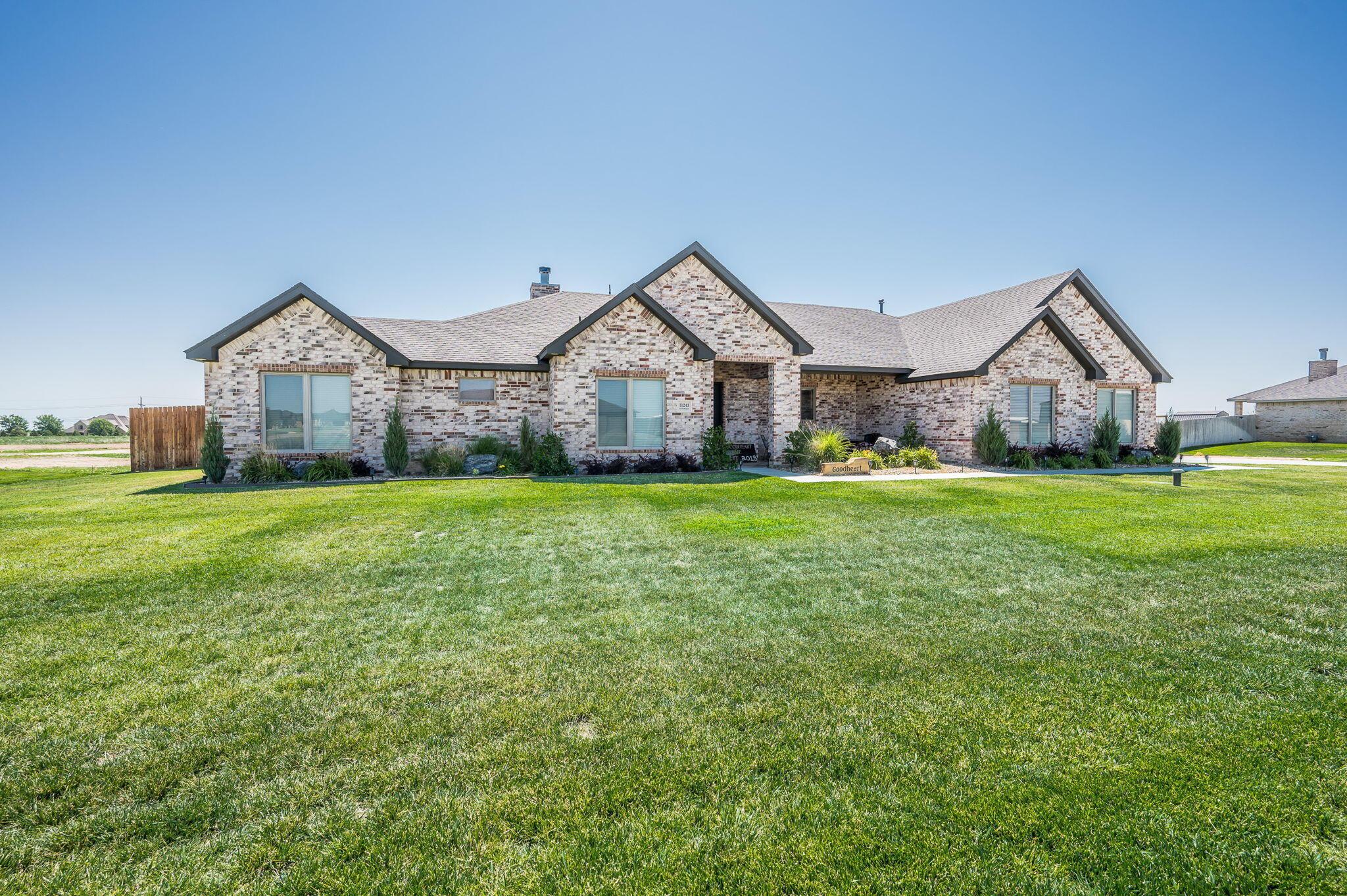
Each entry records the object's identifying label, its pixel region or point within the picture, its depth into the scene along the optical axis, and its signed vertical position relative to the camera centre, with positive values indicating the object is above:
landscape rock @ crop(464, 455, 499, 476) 15.92 -0.80
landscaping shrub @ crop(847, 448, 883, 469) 16.64 -0.72
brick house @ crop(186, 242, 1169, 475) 15.38 +1.88
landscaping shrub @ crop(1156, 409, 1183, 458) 20.77 -0.18
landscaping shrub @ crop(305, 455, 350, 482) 14.51 -0.84
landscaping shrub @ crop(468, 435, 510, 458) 16.62 -0.34
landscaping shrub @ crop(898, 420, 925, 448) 20.02 -0.14
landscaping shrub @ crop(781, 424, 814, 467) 16.78 -0.42
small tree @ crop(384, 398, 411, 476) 15.38 -0.30
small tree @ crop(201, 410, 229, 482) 14.00 -0.43
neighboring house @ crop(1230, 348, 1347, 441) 33.47 +1.43
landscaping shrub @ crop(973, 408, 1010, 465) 18.06 -0.27
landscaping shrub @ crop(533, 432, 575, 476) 15.23 -0.63
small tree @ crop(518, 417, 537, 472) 16.27 -0.32
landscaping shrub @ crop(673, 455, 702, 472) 16.36 -0.82
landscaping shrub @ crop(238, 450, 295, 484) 14.23 -0.82
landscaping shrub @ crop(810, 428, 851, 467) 16.14 -0.46
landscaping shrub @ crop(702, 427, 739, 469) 16.50 -0.51
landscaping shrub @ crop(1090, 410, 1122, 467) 19.50 -0.09
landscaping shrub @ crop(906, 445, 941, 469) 17.06 -0.76
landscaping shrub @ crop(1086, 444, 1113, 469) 18.82 -0.84
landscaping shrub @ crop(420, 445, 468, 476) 15.72 -0.71
